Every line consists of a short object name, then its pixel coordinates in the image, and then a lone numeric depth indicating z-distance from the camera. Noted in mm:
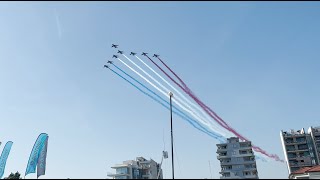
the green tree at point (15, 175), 74188
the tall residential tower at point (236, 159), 110000
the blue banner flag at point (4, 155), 65625
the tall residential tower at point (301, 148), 125138
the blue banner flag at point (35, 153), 63719
